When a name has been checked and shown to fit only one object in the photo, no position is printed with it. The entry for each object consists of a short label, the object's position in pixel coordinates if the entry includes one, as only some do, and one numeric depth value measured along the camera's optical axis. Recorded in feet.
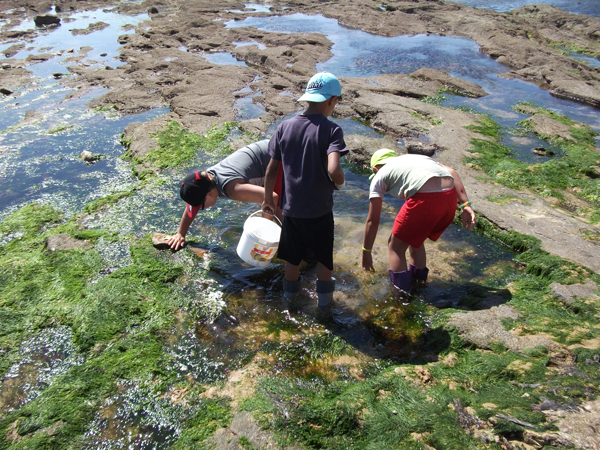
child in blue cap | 10.18
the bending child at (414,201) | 11.48
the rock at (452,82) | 33.27
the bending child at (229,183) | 13.83
